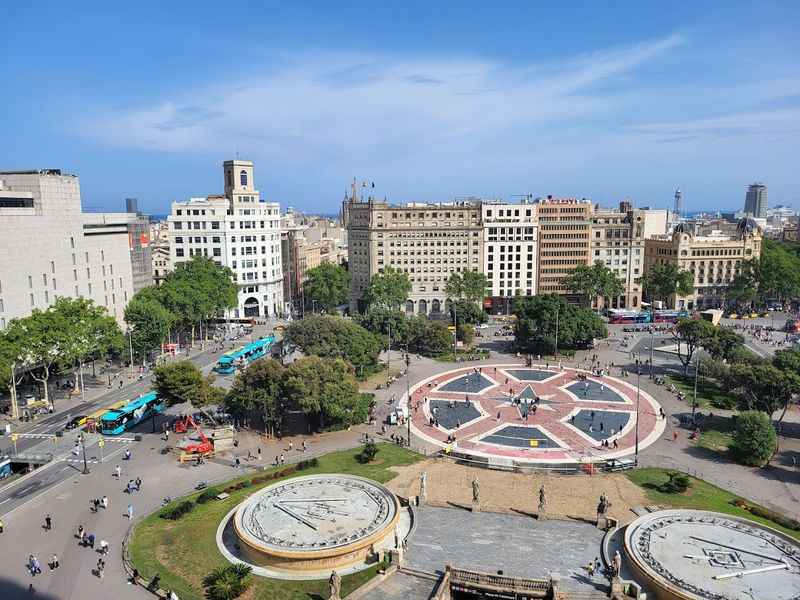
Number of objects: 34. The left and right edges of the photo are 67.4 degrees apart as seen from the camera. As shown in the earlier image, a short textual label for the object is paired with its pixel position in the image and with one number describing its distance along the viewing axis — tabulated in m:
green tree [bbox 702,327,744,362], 78.56
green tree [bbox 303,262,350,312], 128.88
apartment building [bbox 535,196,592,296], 132.62
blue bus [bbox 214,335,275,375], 86.50
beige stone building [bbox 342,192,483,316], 131.12
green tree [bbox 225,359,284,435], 59.47
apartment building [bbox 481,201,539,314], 132.12
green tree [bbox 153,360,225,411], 59.84
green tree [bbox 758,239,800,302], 125.36
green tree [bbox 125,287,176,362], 84.44
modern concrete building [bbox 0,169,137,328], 77.25
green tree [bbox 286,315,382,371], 77.69
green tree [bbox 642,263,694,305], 124.81
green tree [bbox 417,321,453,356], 96.69
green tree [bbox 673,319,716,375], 79.44
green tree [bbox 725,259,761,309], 126.75
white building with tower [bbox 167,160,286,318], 121.00
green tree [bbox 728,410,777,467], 53.66
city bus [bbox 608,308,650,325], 124.75
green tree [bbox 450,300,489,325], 112.38
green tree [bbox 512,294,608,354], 94.81
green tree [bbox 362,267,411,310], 115.31
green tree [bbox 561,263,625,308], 122.81
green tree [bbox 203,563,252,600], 34.03
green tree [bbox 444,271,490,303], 117.12
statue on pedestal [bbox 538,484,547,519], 43.41
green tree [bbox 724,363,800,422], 60.47
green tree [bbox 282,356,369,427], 59.53
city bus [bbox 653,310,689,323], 125.31
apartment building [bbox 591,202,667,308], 136.25
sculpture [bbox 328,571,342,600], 32.69
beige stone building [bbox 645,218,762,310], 133.88
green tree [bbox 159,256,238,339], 95.88
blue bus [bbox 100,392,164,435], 61.94
